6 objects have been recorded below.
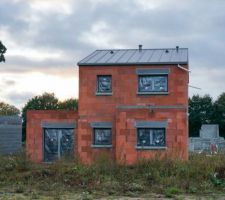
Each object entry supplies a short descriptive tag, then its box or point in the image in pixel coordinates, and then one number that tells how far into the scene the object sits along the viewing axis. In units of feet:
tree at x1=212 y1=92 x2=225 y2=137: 280.94
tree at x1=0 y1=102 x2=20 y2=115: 297.94
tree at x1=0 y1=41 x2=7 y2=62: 111.86
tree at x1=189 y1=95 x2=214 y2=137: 289.10
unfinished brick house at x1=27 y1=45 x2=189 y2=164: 89.71
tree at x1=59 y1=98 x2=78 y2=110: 274.69
